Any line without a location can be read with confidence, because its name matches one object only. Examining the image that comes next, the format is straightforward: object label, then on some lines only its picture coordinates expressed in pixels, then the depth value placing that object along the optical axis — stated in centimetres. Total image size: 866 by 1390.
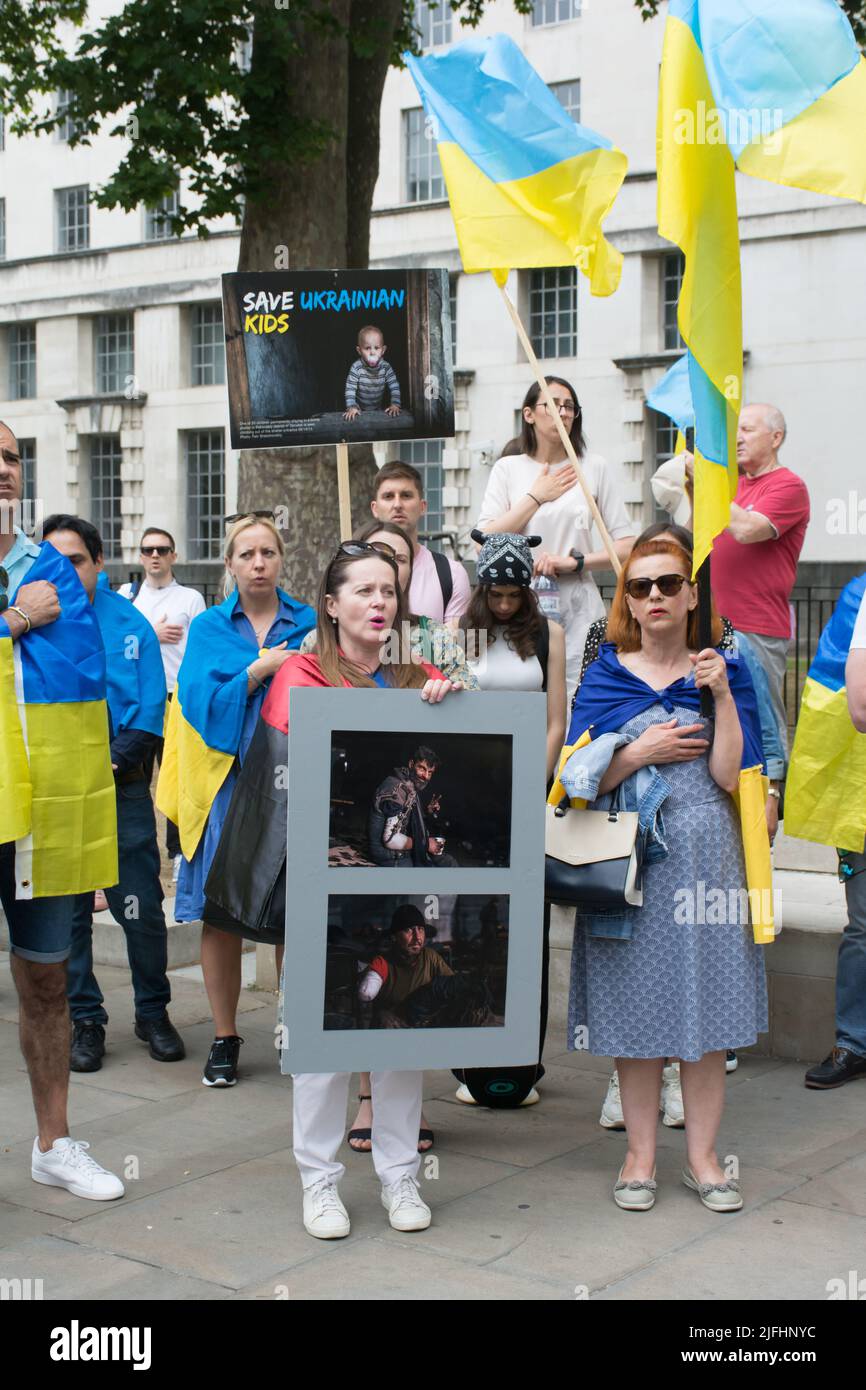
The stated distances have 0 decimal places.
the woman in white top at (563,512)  653
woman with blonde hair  581
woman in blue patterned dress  457
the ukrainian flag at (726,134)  467
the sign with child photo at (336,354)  614
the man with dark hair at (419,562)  589
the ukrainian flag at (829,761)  568
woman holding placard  442
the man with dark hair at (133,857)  627
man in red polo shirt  648
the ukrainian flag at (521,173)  590
